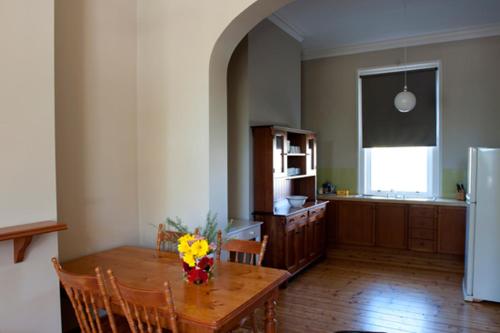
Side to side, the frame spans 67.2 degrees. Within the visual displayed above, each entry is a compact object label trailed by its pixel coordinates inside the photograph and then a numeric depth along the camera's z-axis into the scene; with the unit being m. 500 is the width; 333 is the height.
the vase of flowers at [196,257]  1.99
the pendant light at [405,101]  4.73
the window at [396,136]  5.52
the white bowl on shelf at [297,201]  4.83
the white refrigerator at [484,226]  3.71
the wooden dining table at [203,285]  1.71
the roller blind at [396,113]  5.52
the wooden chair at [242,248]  2.44
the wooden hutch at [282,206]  4.23
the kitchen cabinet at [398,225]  5.00
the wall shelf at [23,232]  1.89
